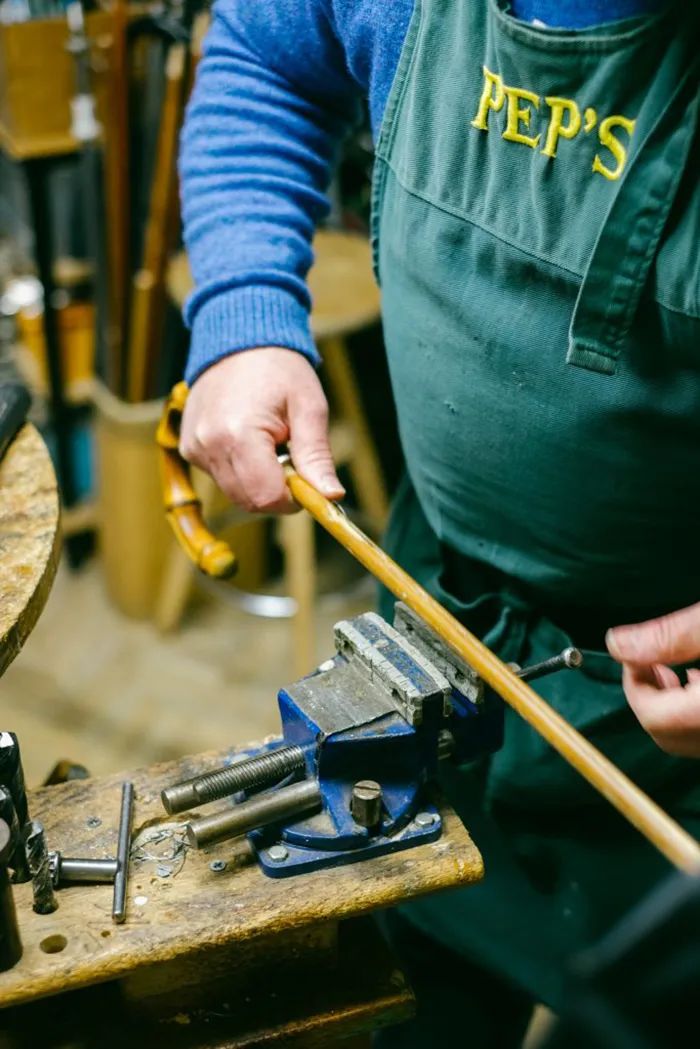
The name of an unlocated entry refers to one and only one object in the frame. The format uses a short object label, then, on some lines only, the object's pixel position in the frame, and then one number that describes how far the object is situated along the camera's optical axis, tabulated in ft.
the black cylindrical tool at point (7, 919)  2.56
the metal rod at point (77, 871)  2.86
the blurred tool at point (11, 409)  3.91
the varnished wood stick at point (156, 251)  6.91
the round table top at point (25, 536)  3.15
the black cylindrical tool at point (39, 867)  2.77
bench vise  2.86
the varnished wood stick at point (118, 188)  7.04
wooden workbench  2.72
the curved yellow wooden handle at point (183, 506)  3.55
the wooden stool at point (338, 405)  7.14
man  2.75
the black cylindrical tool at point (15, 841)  2.65
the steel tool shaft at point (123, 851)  2.78
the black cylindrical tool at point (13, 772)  2.75
